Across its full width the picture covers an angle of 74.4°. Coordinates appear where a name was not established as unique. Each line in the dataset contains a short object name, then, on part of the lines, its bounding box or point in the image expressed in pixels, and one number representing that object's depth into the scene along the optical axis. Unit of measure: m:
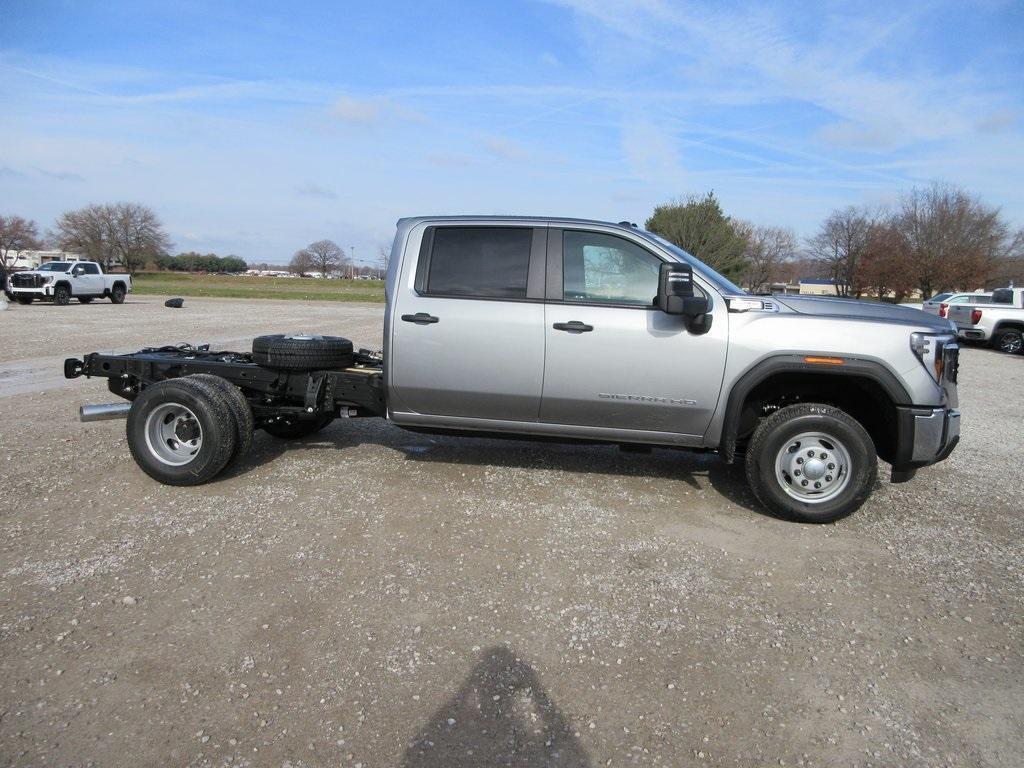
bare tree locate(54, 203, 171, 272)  73.50
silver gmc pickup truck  4.48
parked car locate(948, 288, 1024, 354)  18.09
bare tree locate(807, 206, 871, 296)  52.78
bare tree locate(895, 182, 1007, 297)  40.56
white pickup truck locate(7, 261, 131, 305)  26.97
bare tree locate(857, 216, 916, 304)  42.00
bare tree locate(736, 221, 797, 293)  51.36
